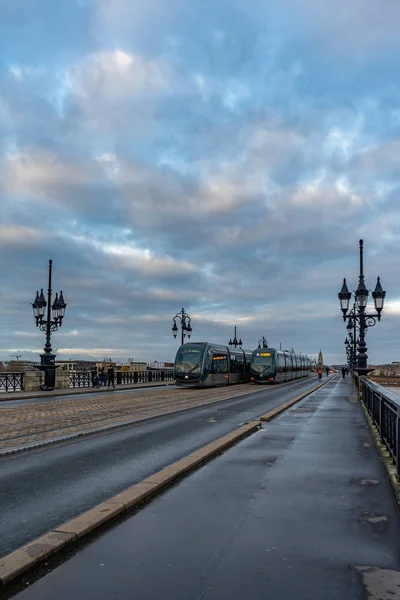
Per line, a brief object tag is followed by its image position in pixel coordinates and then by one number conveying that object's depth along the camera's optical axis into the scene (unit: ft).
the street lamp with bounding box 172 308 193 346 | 137.39
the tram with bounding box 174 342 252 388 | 112.37
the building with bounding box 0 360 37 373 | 178.93
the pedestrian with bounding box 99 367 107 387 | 120.88
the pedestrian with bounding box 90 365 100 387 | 116.67
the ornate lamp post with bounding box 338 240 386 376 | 69.77
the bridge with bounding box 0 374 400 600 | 12.30
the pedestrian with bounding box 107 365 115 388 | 116.37
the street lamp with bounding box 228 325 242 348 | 202.69
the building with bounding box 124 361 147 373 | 348.24
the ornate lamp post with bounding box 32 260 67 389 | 92.84
